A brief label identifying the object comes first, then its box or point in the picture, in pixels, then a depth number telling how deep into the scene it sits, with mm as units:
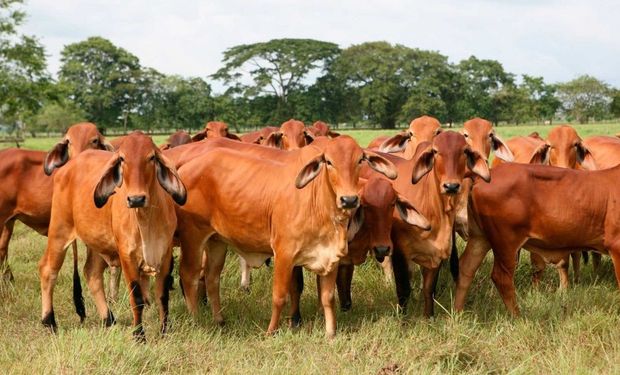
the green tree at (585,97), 66125
